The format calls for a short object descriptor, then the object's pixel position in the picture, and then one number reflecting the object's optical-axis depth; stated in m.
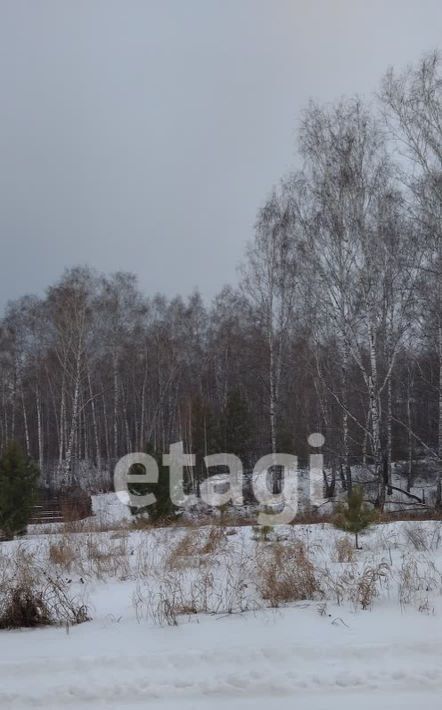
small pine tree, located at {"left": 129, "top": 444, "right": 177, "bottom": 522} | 9.93
